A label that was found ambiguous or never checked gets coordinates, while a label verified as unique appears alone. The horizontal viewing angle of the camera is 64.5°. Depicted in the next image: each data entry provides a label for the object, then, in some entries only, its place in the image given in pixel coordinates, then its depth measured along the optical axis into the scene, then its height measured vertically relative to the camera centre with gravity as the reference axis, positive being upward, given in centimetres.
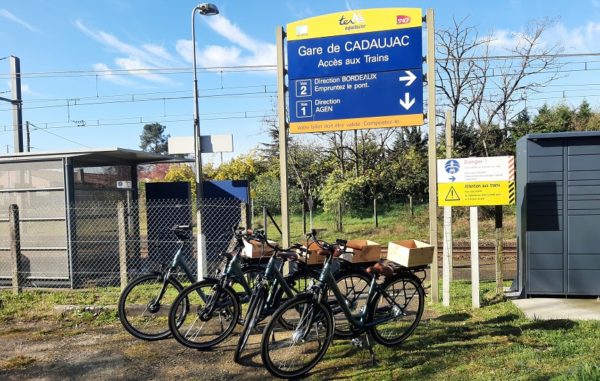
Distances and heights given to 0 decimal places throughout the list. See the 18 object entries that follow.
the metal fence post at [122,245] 722 -91
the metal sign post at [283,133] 650 +69
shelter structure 860 -57
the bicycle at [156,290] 511 -116
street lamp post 1259 +200
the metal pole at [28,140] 2608 +263
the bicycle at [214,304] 466 -120
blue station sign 621 +148
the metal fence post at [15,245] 765 -93
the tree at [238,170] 2906 +84
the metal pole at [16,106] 1655 +287
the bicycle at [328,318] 412 -132
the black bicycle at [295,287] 445 -107
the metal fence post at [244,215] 721 -49
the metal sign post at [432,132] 614 +62
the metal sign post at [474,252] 605 -97
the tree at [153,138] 8331 +831
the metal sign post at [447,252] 623 -99
